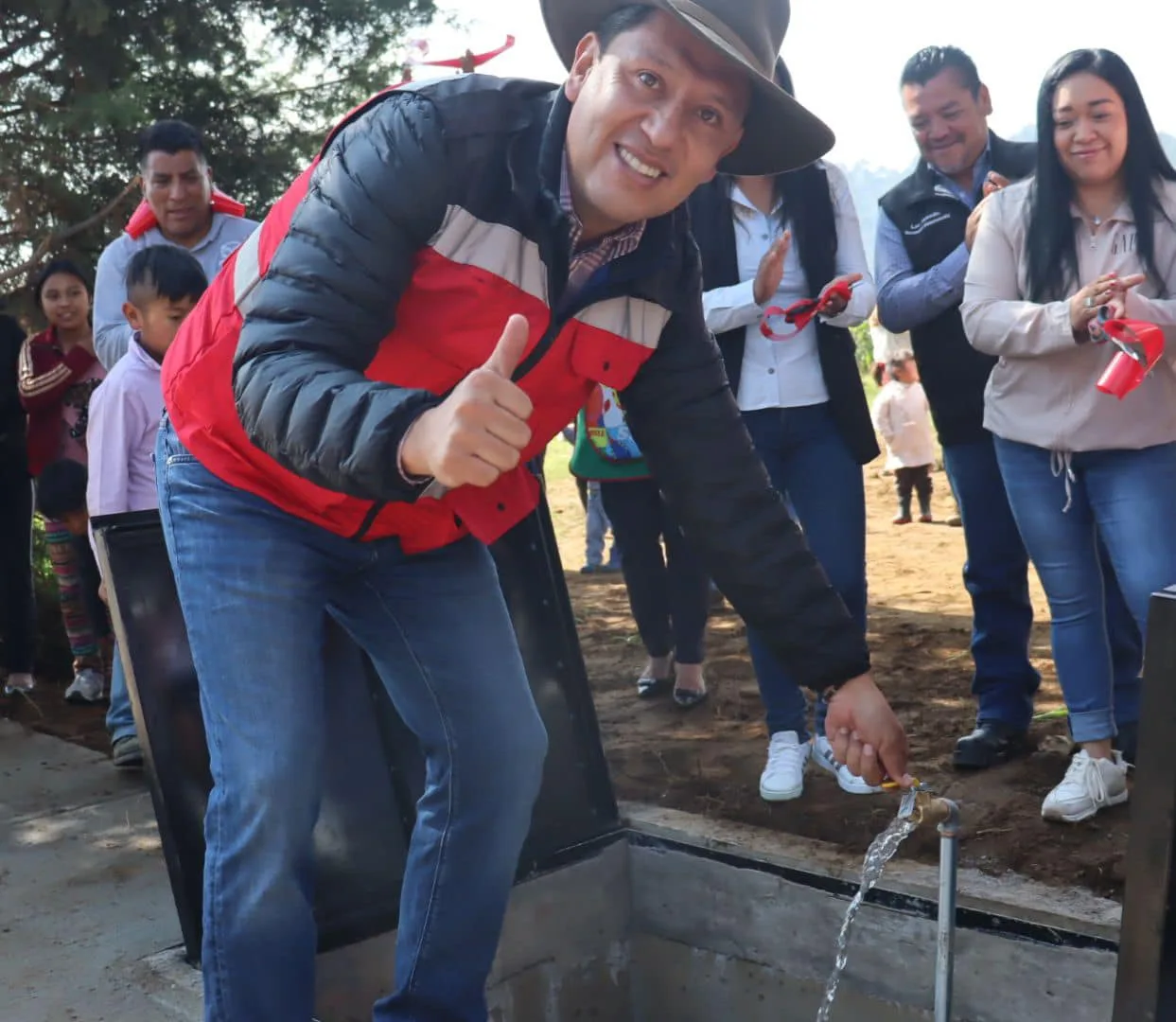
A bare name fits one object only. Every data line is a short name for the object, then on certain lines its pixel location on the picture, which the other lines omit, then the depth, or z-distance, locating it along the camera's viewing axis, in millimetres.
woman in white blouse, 4148
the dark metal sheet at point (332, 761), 3082
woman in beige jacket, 3629
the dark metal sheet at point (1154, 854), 1711
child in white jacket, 10305
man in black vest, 4324
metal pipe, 2334
